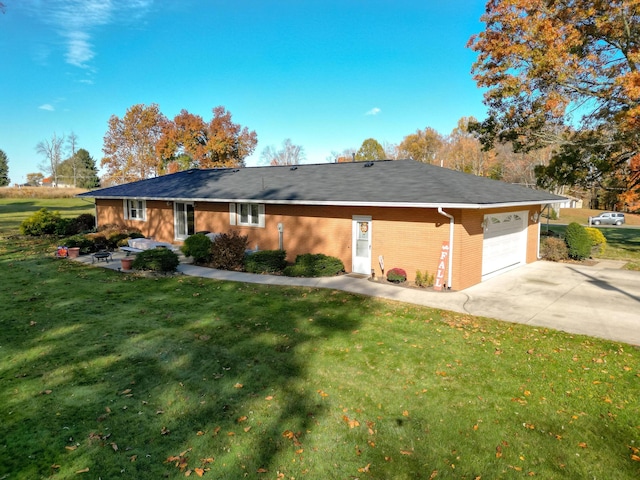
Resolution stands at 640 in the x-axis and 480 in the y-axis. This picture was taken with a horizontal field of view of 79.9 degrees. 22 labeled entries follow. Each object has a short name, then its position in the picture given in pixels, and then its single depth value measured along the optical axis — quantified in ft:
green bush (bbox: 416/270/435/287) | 40.98
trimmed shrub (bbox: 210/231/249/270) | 49.75
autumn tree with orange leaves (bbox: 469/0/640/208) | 53.83
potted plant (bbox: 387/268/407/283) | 42.11
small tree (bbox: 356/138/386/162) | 203.59
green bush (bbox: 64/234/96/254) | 59.18
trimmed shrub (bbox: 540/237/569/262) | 59.88
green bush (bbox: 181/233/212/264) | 51.98
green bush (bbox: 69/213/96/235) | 81.92
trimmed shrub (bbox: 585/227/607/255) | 59.36
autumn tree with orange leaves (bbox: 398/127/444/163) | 219.20
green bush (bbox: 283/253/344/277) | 45.73
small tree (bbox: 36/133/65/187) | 266.77
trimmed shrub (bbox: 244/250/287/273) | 47.73
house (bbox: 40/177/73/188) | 277.70
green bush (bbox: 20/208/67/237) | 78.07
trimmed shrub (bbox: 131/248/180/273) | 46.47
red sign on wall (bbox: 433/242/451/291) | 39.83
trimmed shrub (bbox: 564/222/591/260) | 57.67
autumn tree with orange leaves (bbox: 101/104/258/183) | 161.79
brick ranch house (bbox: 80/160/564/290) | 40.83
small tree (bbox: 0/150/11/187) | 270.05
